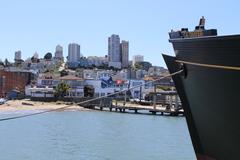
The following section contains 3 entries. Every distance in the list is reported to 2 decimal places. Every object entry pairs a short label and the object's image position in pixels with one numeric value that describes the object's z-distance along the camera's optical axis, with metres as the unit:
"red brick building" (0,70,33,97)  134.25
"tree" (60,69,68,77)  163.39
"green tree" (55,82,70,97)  122.06
